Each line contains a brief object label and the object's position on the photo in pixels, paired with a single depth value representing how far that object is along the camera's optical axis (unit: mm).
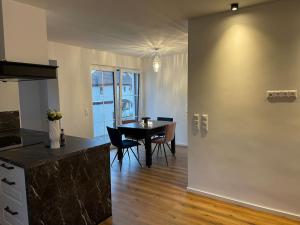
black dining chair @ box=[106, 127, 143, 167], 4249
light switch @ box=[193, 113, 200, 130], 3066
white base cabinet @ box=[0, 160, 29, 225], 1871
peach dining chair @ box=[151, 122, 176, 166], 4425
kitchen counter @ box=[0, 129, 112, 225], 1863
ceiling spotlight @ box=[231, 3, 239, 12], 2471
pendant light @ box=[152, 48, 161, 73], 4629
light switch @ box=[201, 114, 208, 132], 2998
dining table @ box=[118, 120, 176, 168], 4262
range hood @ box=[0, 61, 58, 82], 2159
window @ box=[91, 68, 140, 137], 5328
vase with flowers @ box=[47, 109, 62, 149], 2240
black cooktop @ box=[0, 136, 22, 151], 2310
